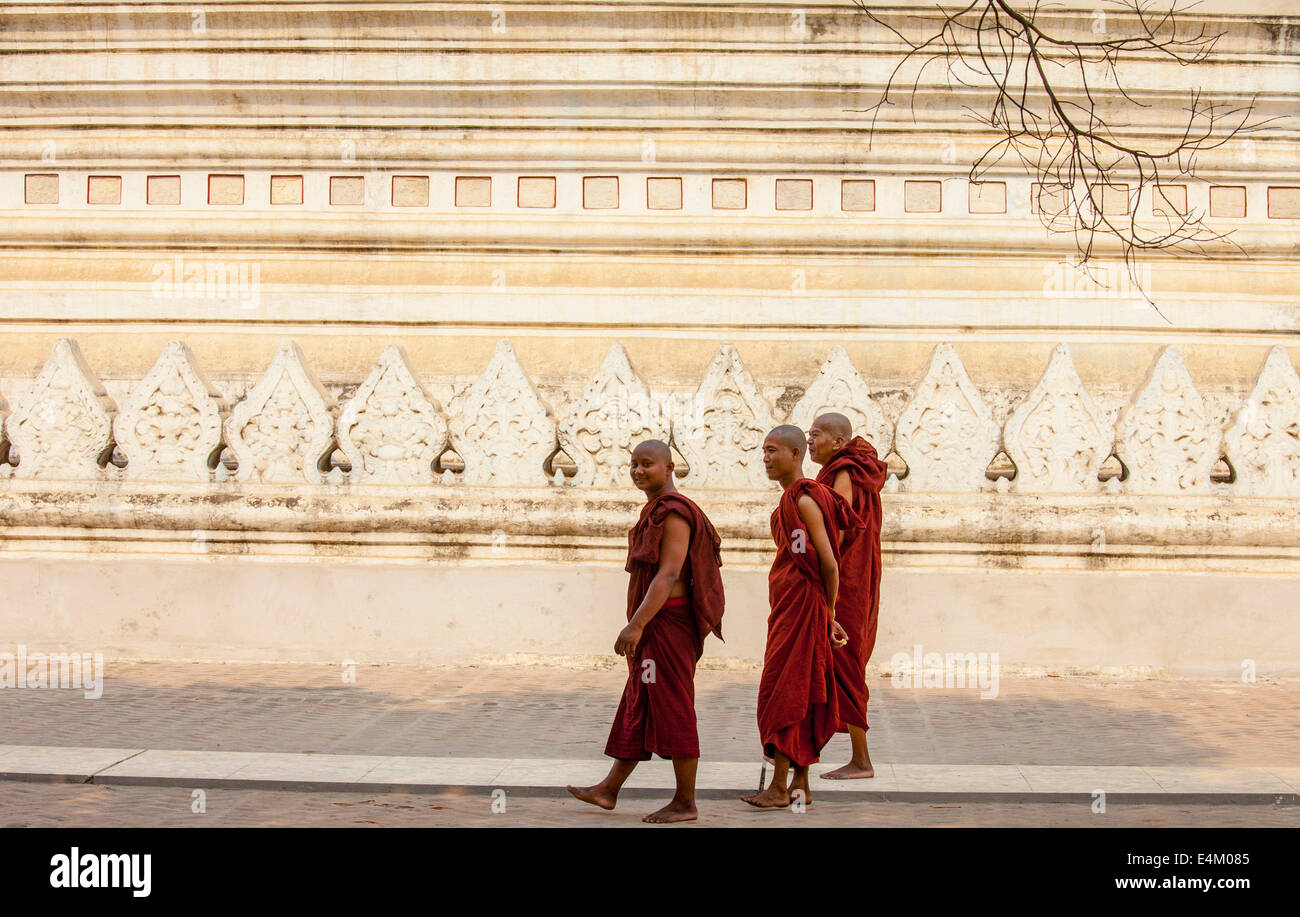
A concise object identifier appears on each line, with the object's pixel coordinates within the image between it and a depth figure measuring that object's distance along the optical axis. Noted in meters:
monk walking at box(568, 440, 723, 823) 5.92
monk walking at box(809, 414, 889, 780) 6.86
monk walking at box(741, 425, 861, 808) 6.25
